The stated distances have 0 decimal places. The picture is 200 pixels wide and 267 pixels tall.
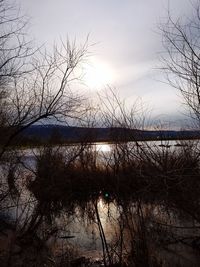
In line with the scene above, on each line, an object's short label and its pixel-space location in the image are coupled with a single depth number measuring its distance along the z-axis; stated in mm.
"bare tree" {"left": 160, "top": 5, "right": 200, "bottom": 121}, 2634
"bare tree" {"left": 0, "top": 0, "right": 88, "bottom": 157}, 4559
